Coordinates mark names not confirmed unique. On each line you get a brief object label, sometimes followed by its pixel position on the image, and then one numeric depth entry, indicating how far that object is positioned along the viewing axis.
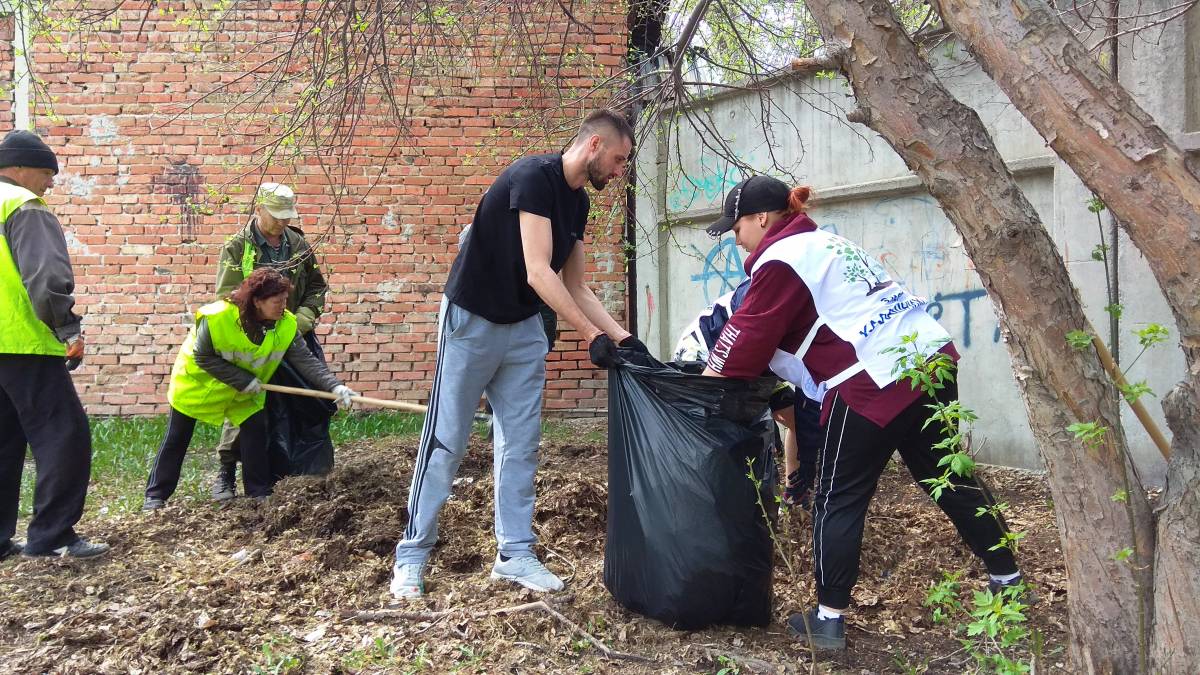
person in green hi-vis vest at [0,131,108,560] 3.68
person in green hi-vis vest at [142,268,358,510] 4.41
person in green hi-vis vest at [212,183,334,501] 4.78
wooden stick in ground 2.17
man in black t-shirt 3.16
